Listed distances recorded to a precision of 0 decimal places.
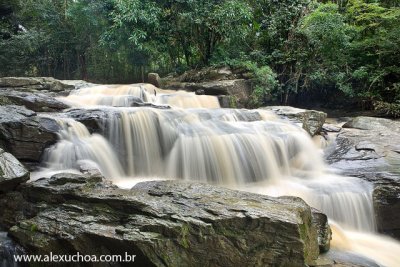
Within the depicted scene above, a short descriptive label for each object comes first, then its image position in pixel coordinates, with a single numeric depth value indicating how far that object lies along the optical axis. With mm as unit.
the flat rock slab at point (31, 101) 7129
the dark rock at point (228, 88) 11008
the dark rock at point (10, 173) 3945
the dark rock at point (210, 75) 12150
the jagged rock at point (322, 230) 4074
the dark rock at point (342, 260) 3750
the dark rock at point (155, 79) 12367
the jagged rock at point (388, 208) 5168
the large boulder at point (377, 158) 5234
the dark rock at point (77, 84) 10870
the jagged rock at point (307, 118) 8195
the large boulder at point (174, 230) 3141
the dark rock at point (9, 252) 3330
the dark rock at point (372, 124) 8677
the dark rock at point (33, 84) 9766
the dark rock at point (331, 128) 8767
